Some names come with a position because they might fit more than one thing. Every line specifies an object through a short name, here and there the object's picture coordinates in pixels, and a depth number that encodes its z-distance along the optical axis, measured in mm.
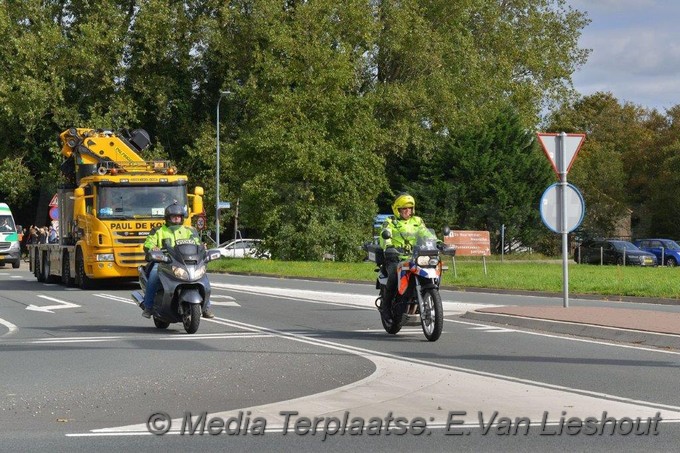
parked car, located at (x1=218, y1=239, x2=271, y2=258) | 49906
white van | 50750
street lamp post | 52594
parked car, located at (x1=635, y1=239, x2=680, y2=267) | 58625
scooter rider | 16719
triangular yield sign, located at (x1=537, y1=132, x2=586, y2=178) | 19203
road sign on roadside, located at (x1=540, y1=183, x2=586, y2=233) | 19344
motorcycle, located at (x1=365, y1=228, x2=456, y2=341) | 14781
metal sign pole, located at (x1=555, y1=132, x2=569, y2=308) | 19188
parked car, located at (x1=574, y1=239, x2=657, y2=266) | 56031
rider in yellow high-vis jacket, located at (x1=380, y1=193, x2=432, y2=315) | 15281
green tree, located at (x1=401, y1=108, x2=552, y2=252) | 61406
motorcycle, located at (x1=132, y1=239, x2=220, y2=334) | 16109
